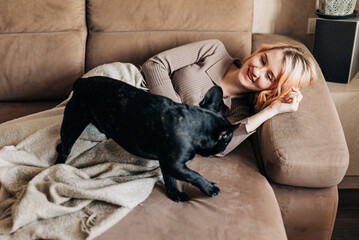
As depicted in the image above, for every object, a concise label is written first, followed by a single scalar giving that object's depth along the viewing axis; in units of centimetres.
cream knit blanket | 114
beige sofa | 119
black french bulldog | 112
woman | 148
